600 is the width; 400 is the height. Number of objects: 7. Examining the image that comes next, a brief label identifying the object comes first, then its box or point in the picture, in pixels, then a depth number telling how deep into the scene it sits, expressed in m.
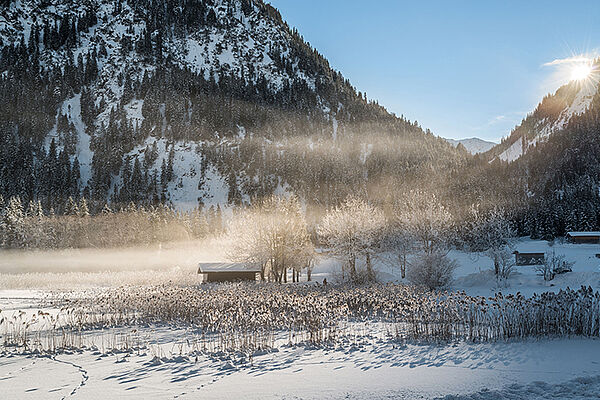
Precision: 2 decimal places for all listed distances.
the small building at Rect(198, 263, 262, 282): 42.31
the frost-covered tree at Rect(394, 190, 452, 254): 42.88
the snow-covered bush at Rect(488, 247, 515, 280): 34.12
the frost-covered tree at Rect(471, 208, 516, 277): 38.24
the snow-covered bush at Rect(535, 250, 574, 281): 33.72
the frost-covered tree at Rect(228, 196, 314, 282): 38.97
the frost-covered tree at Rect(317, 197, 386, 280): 40.53
